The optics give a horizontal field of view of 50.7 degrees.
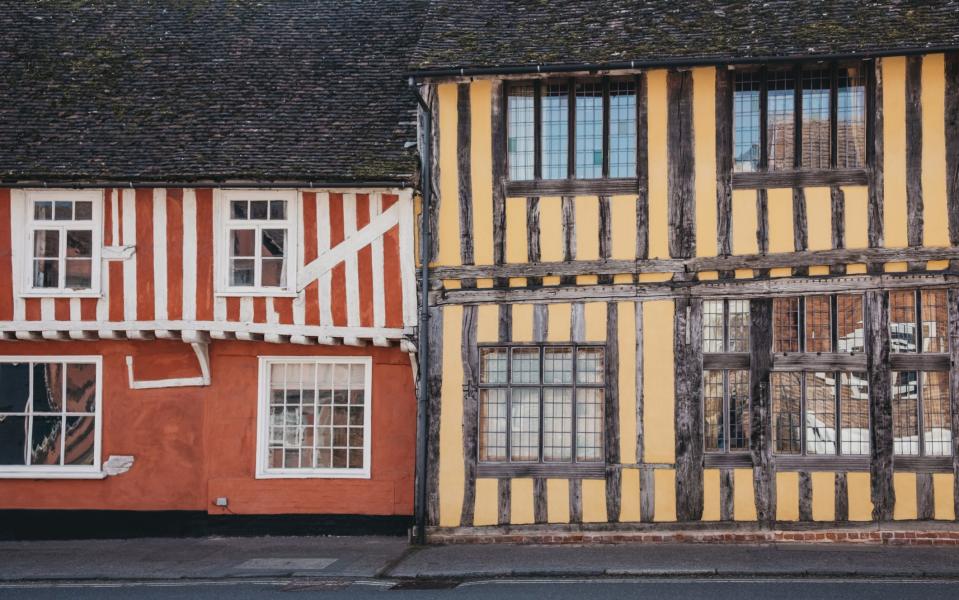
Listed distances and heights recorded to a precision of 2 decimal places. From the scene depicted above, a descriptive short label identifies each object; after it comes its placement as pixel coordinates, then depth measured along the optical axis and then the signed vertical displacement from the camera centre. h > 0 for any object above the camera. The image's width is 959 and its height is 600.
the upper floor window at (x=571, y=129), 12.84 +2.49
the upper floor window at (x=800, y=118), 12.45 +2.54
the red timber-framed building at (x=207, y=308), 13.14 +0.22
